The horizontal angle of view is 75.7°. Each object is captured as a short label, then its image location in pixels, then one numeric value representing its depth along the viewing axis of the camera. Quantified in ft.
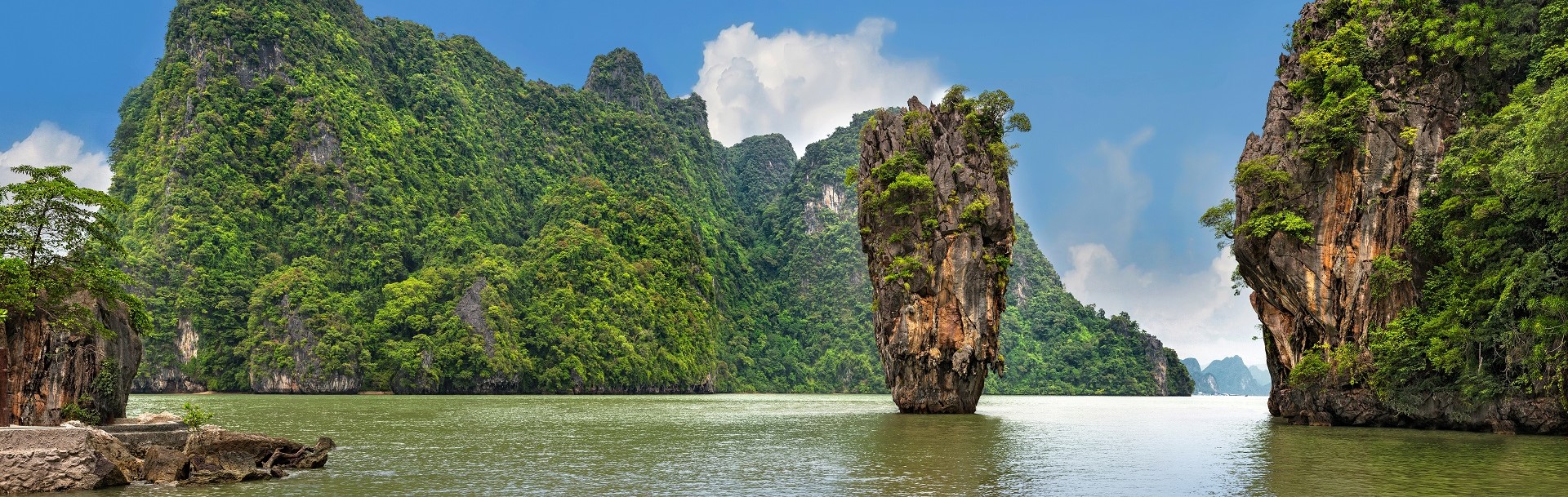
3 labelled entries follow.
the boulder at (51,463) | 57.77
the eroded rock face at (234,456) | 64.80
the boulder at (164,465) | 63.52
